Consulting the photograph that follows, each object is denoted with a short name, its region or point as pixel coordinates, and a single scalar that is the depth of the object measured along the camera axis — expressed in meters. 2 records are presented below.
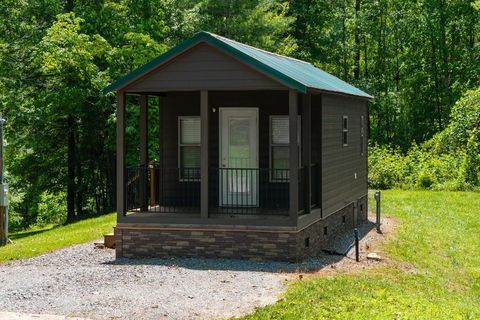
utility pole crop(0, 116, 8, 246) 17.86
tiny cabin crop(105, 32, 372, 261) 14.15
